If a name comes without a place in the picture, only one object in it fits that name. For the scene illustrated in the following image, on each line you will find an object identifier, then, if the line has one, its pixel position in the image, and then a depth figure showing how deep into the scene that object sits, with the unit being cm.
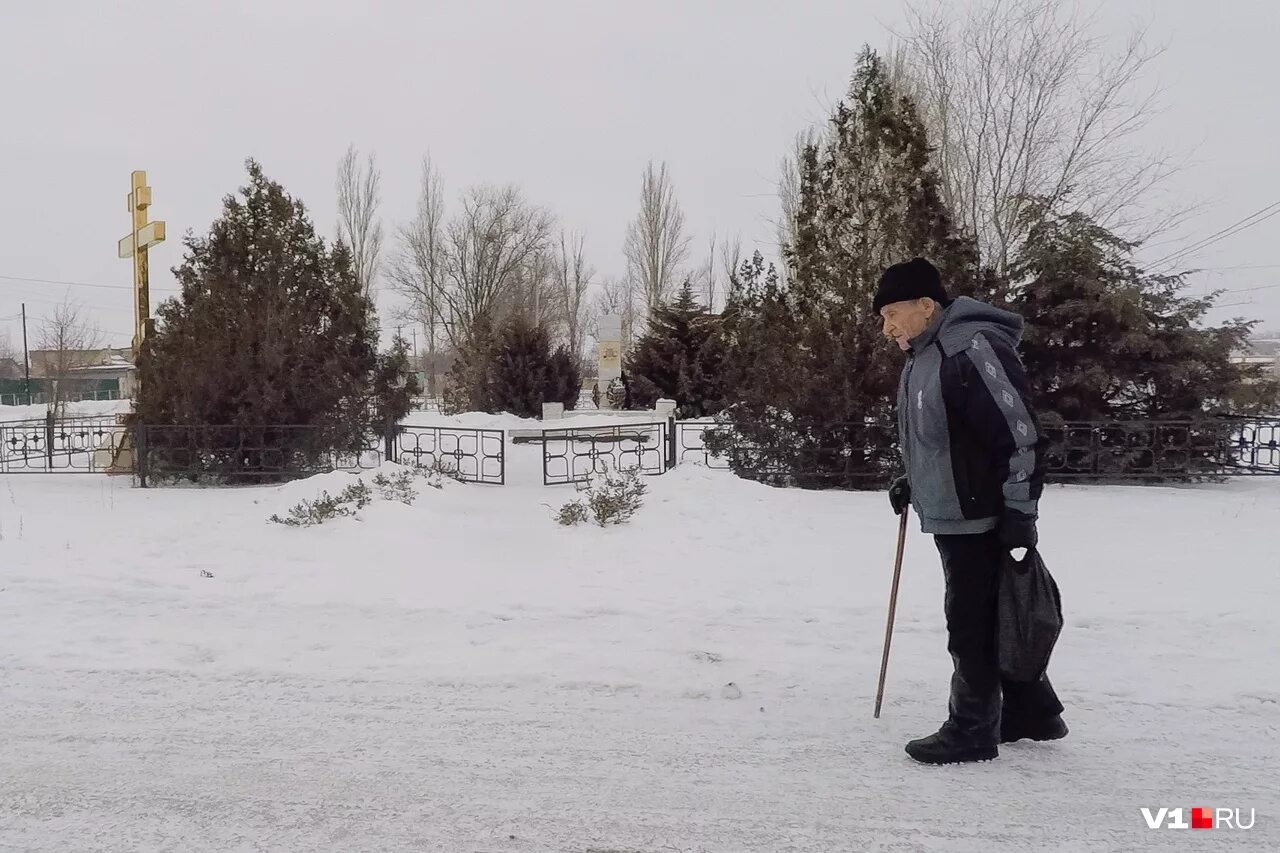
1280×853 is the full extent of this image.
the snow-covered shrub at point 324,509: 741
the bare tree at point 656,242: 4081
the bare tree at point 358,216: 3772
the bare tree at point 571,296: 5012
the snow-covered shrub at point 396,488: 830
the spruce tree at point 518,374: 2681
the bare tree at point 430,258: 4050
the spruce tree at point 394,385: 1207
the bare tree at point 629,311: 4475
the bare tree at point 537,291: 4316
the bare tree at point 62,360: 2670
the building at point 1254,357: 1135
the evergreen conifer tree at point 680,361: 2767
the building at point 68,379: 2762
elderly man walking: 295
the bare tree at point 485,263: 3978
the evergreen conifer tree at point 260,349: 1118
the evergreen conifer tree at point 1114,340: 1104
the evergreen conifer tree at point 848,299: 1048
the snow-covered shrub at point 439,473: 968
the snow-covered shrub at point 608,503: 770
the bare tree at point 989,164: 1391
